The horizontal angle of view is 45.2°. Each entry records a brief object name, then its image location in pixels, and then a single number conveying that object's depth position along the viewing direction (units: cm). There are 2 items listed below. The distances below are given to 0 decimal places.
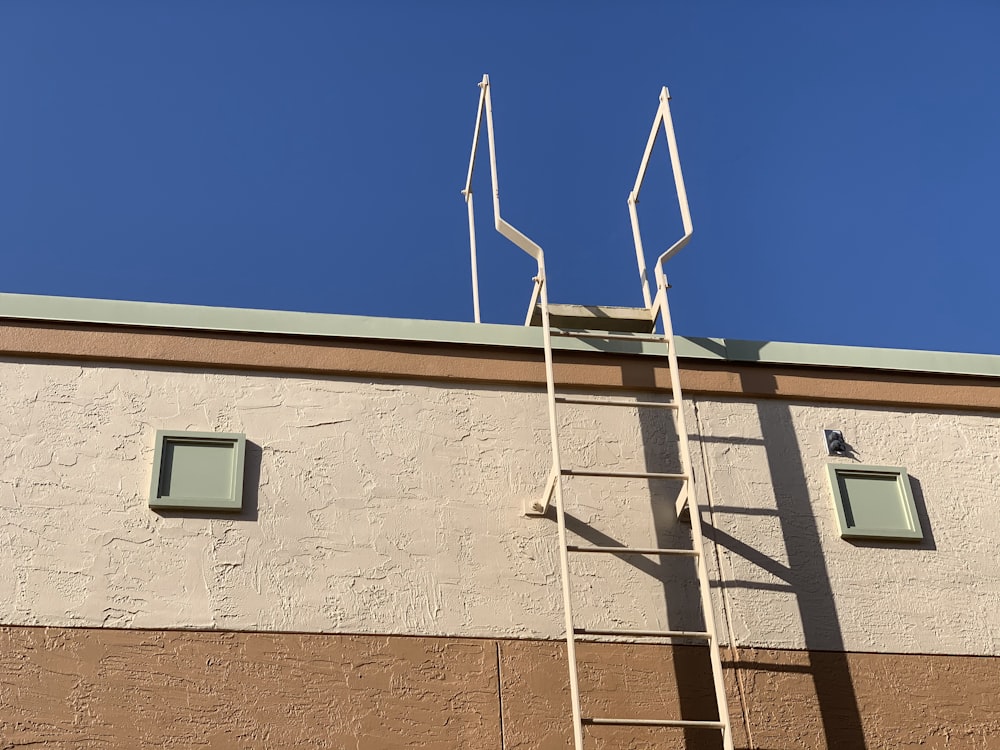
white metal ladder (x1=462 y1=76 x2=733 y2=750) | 585
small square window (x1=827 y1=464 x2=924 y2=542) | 689
